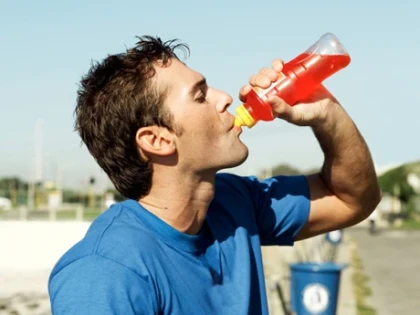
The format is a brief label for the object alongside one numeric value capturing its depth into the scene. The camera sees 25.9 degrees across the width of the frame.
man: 2.58
